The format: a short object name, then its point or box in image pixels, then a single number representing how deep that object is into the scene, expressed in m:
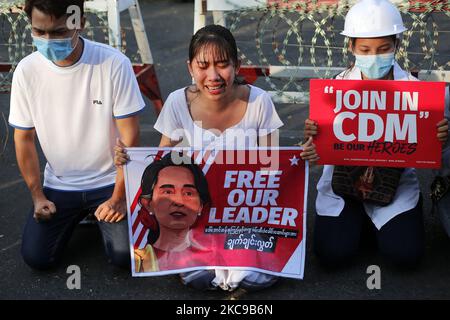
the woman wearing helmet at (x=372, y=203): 3.64
